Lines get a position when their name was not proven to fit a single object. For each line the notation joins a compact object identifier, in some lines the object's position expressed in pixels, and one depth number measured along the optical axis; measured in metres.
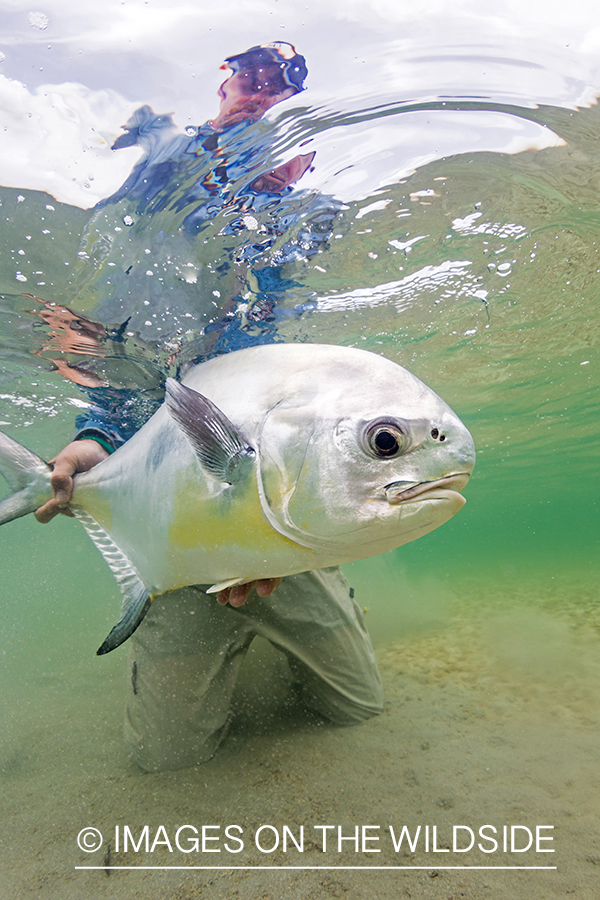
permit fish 0.41
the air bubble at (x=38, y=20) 0.81
